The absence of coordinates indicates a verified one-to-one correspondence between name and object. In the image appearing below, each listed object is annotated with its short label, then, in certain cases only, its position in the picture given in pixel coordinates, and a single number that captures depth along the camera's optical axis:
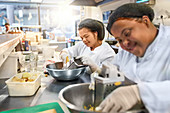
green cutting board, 0.92
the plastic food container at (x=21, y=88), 1.09
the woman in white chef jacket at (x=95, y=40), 1.91
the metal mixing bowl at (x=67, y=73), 1.35
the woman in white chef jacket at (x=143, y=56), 0.68
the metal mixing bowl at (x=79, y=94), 0.90
